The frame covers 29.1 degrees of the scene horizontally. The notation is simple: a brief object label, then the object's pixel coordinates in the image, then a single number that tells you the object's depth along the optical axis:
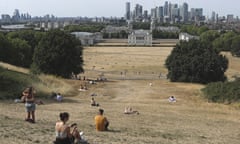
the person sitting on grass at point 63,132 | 12.18
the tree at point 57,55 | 58.84
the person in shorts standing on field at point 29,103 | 18.14
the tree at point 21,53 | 71.39
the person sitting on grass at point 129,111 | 26.65
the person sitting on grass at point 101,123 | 17.78
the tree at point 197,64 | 58.69
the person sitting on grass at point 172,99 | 37.87
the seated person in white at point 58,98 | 31.50
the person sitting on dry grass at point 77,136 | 13.95
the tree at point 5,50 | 67.38
